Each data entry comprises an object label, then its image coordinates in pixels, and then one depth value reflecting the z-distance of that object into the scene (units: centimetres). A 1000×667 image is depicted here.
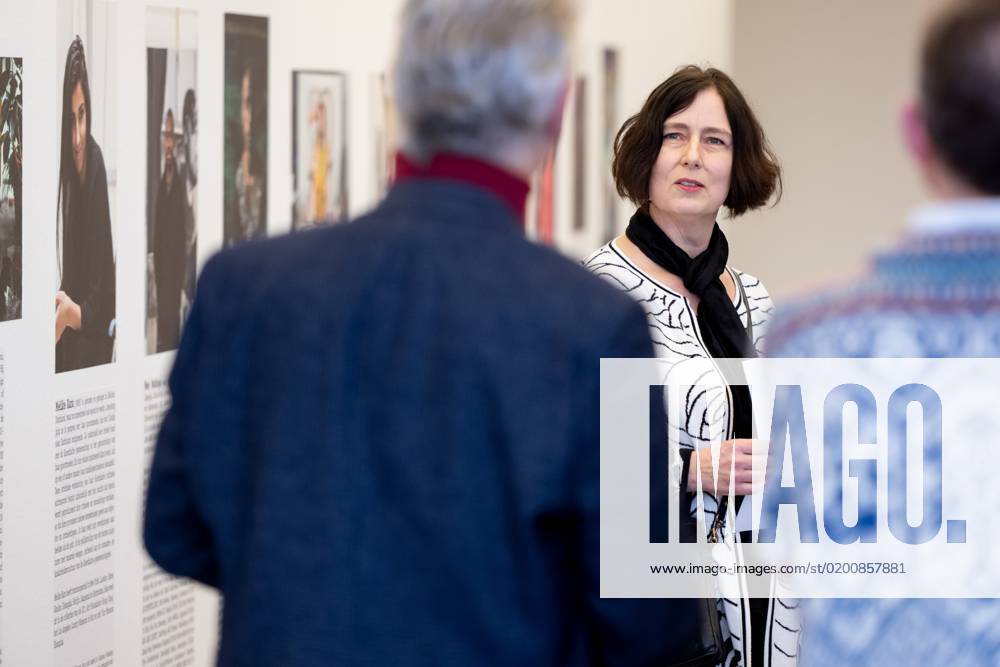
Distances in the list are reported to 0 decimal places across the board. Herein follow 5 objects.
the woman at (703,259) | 619
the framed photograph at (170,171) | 808
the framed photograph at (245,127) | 899
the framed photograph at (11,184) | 658
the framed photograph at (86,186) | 711
